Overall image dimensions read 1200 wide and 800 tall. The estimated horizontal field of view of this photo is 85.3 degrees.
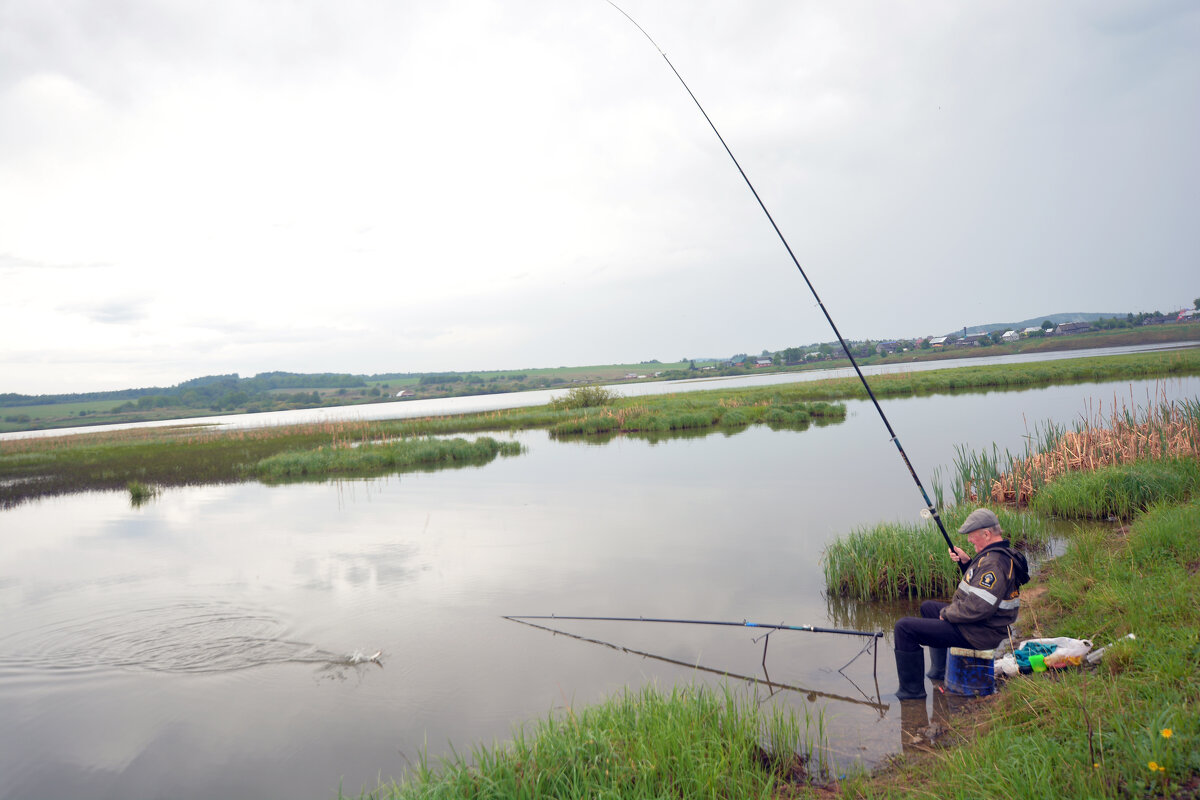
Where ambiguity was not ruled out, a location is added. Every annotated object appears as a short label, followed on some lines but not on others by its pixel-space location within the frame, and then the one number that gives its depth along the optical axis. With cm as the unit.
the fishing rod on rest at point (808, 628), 570
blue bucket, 516
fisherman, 477
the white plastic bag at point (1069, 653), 469
